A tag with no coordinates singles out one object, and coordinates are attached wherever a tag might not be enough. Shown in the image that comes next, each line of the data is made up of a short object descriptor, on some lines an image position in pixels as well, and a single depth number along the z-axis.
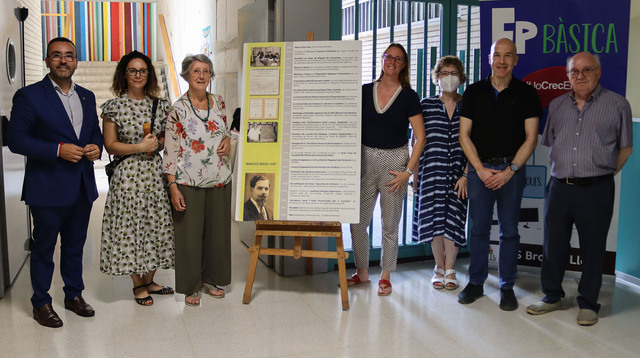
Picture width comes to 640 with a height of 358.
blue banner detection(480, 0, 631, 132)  3.74
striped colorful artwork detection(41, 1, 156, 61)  12.59
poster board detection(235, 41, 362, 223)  3.45
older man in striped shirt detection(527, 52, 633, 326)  3.18
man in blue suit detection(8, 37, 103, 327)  2.98
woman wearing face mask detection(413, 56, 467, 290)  3.69
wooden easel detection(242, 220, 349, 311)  3.45
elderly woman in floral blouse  3.34
